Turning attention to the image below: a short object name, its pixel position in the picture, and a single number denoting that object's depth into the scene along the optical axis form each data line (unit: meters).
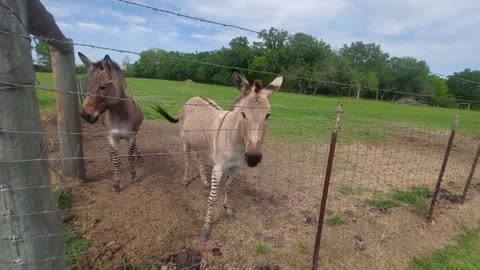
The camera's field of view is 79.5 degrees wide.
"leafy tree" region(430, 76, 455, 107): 78.81
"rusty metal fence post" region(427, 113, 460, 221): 4.43
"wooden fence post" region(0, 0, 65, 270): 1.48
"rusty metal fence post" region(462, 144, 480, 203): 5.21
